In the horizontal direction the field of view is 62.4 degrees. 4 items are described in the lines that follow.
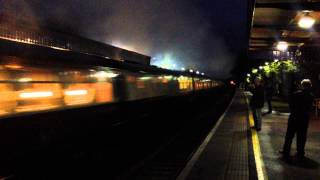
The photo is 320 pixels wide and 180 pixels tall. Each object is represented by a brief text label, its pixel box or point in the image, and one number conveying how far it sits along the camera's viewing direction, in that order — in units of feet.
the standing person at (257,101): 26.34
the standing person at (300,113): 17.10
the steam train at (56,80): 13.63
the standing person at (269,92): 40.29
